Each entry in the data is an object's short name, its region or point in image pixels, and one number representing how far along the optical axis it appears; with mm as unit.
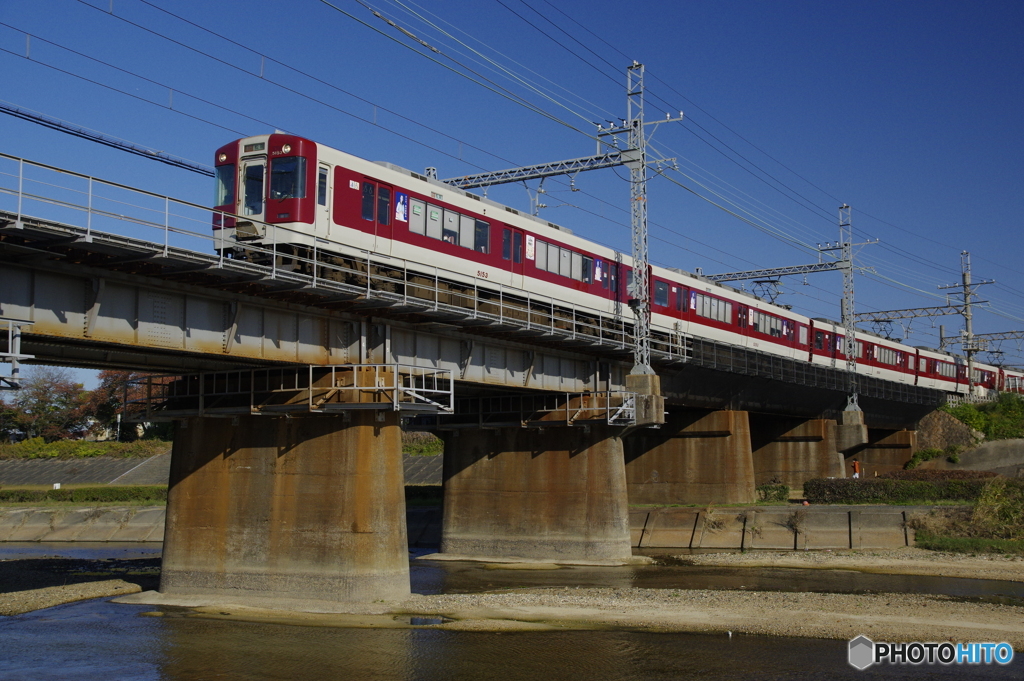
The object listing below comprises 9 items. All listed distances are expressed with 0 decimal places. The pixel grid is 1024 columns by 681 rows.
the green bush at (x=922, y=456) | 68812
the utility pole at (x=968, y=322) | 77438
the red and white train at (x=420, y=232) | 25953
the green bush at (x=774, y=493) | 53656
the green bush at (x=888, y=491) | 45406
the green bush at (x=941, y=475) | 49281
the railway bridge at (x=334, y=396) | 20719
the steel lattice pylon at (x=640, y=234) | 35250
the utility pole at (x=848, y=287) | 57156
